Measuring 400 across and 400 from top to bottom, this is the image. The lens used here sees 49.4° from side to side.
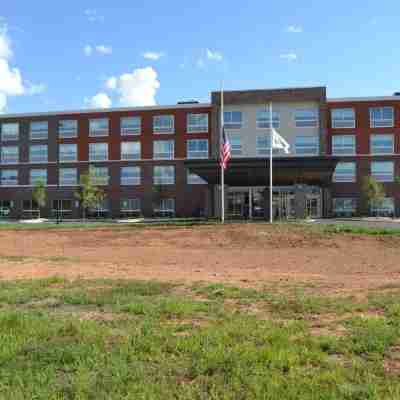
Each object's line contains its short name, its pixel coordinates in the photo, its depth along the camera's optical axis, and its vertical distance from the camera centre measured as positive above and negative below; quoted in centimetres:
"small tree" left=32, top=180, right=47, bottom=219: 5619 +90
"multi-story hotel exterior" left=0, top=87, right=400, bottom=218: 5253 +652
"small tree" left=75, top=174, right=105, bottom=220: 5119 +73
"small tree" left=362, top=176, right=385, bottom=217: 4891 +108
